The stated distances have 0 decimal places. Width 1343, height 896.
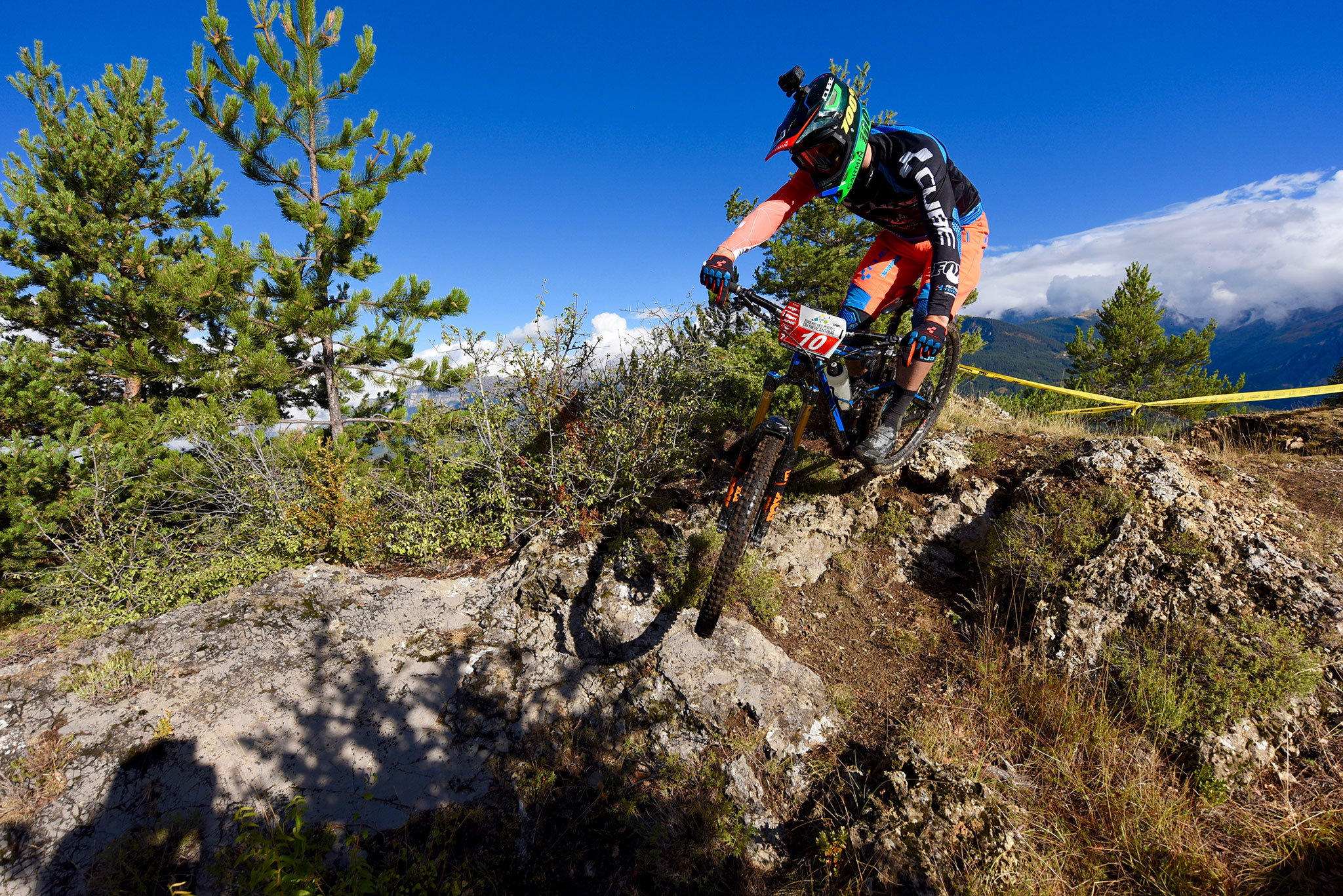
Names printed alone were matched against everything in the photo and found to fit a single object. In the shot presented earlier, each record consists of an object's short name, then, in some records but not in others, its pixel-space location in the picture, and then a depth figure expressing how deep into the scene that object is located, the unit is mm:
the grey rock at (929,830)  2035
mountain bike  2986
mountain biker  2721
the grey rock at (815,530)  4113
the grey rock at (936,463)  4477
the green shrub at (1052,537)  3363
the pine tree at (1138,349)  20922
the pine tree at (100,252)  9203
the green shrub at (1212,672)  2467
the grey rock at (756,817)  2312
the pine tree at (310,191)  9070
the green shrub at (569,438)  4398
